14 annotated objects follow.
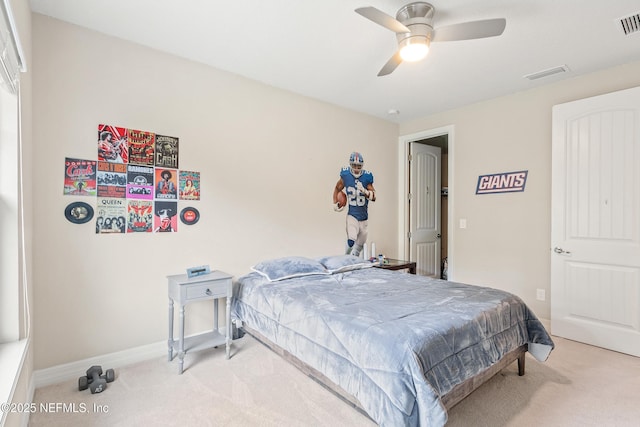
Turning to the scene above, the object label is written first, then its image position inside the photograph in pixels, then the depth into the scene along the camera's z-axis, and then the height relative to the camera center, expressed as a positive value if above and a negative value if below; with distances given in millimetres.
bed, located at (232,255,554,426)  1536 -732
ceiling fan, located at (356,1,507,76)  1956 +1154
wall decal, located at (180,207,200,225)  2812 -30
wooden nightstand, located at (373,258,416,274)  3943 -665
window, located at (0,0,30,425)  1651 -65
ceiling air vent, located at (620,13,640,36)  2236 +1361
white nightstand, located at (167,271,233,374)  2410 -664
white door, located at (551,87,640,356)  2803 -88
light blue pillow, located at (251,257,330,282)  2904 -528
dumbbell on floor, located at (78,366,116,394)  2090 -1132
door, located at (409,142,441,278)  4840 +66
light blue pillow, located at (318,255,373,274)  3312 -544
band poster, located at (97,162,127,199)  2449 +260
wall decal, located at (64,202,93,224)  2322 +5
